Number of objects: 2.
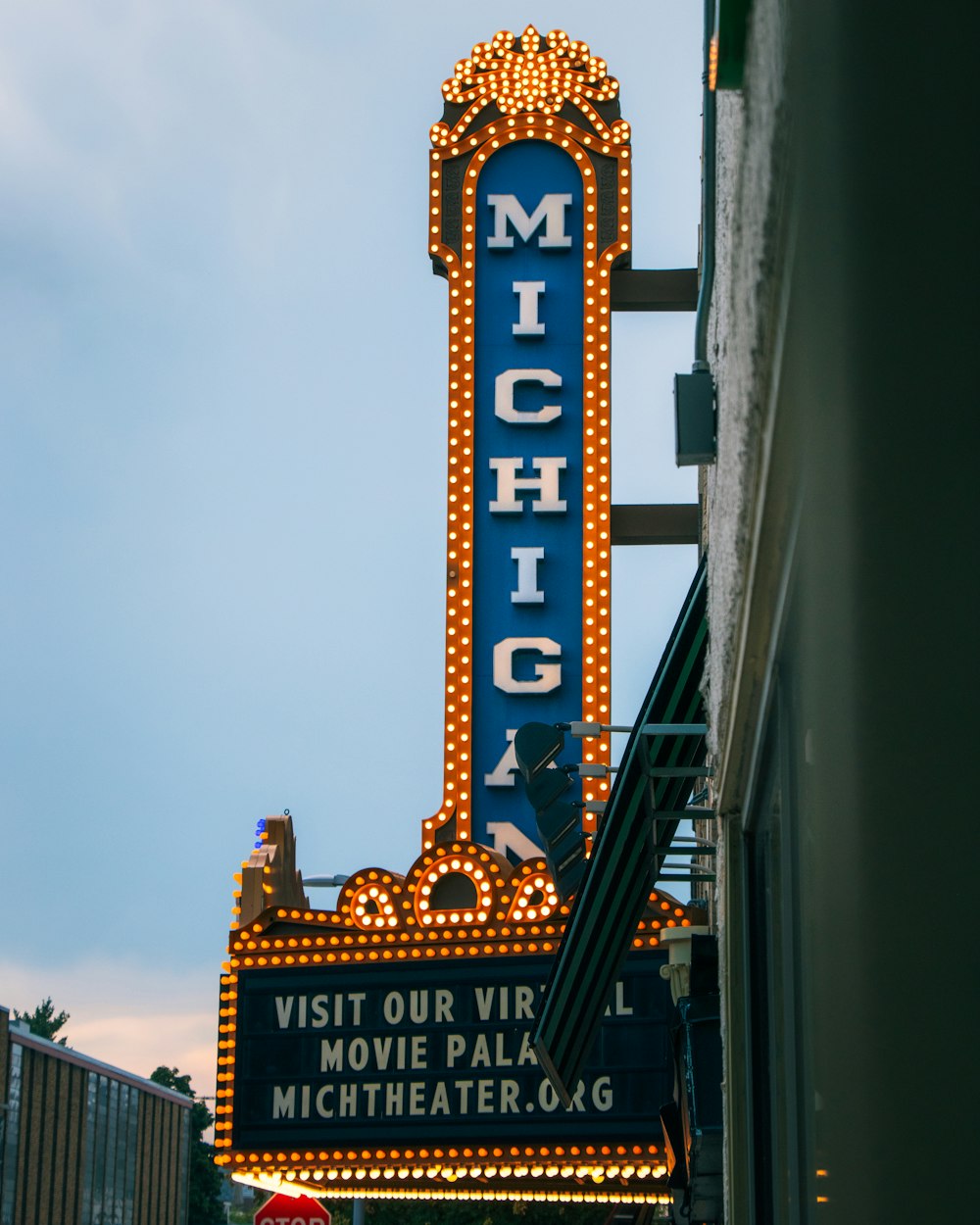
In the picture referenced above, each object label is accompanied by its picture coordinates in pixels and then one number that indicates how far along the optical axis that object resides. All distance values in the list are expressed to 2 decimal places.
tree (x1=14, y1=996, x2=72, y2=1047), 83.12
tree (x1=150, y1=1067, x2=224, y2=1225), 70.81
